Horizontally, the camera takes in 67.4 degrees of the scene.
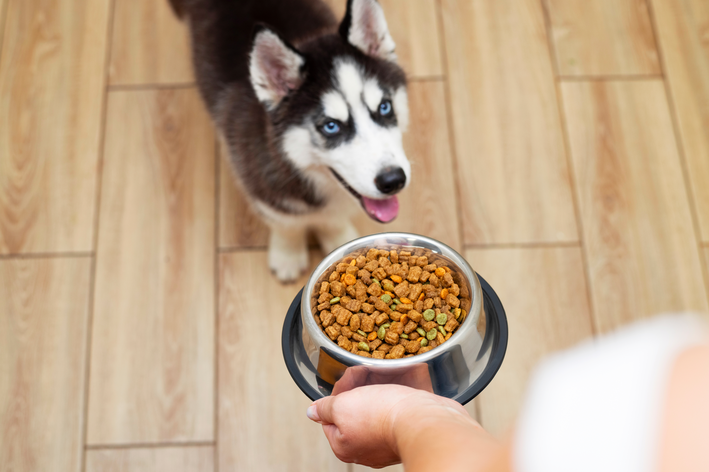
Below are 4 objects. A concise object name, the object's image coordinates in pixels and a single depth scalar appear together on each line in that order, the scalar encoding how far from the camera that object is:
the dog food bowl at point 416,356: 0.91
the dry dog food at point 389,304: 0.99
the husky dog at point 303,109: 1.31
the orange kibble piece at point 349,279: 1.04
